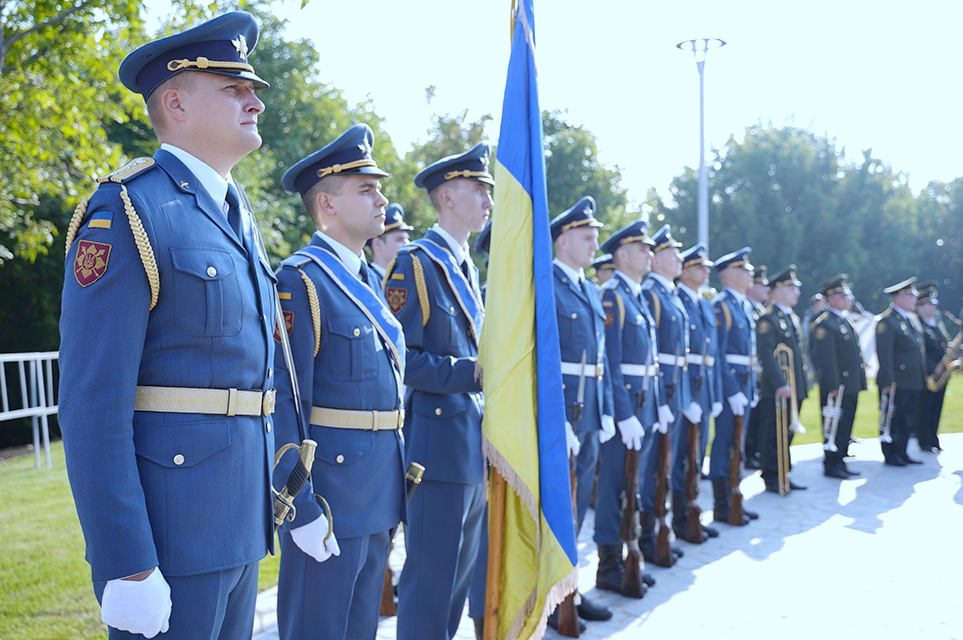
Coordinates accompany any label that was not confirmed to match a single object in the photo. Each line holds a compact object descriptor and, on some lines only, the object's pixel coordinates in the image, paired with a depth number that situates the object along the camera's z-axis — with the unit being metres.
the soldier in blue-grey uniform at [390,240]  6.39
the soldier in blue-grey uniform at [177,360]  1.78
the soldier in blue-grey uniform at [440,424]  3.61
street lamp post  12.42
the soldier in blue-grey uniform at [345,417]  2.87
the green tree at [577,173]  20.80
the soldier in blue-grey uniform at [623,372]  5.40
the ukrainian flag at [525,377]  3.34
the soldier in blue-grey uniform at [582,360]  4.92
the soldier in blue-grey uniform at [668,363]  6.09
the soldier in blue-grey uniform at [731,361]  7.45
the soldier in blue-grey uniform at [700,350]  7.08
